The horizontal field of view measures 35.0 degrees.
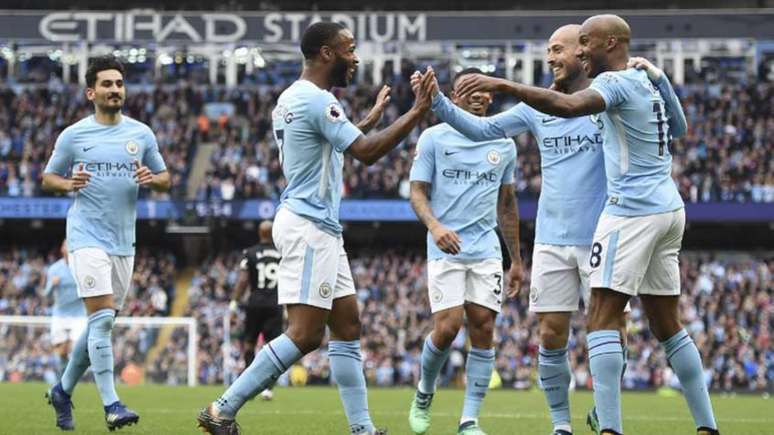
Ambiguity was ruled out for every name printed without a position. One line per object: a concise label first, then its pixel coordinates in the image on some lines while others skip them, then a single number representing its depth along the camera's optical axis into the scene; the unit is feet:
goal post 74.84
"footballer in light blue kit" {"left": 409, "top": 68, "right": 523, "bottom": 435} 29.17
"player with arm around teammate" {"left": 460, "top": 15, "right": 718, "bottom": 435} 21.63
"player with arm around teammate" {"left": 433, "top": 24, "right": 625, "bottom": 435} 25.76
